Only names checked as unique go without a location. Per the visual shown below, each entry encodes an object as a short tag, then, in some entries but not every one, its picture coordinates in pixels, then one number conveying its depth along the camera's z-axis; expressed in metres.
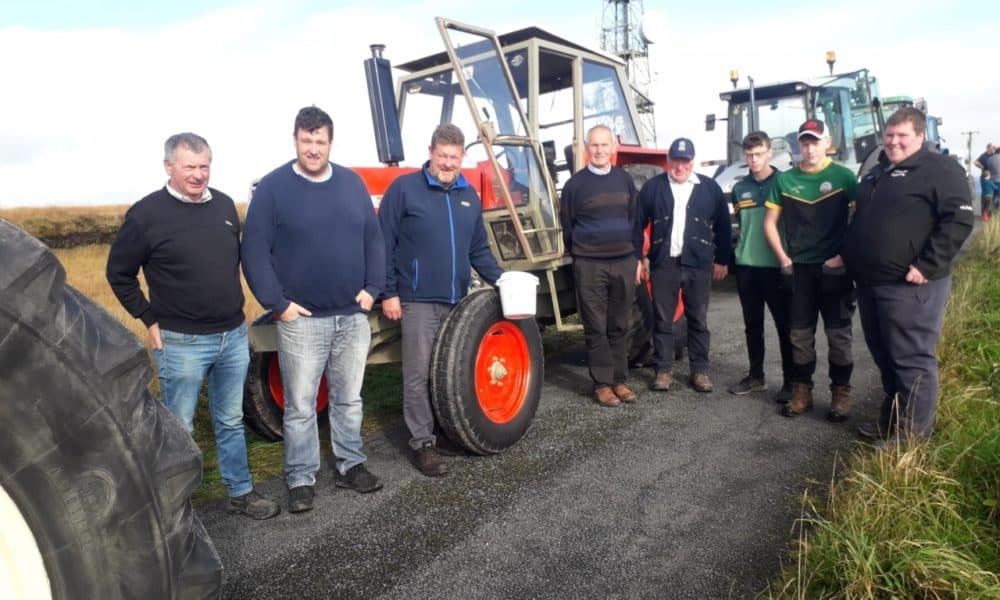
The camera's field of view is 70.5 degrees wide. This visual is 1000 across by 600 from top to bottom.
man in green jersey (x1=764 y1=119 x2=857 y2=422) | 4.17
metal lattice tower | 36.25
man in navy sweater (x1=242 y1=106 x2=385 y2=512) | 3.13
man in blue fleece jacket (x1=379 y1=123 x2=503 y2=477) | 3.67
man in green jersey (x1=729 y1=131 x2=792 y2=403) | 4.63
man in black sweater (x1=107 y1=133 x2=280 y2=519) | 2.90
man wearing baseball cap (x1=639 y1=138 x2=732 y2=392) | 4.89
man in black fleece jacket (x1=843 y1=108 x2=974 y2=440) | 3.42
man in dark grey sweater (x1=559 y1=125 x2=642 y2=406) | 4.62
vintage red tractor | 3.75
